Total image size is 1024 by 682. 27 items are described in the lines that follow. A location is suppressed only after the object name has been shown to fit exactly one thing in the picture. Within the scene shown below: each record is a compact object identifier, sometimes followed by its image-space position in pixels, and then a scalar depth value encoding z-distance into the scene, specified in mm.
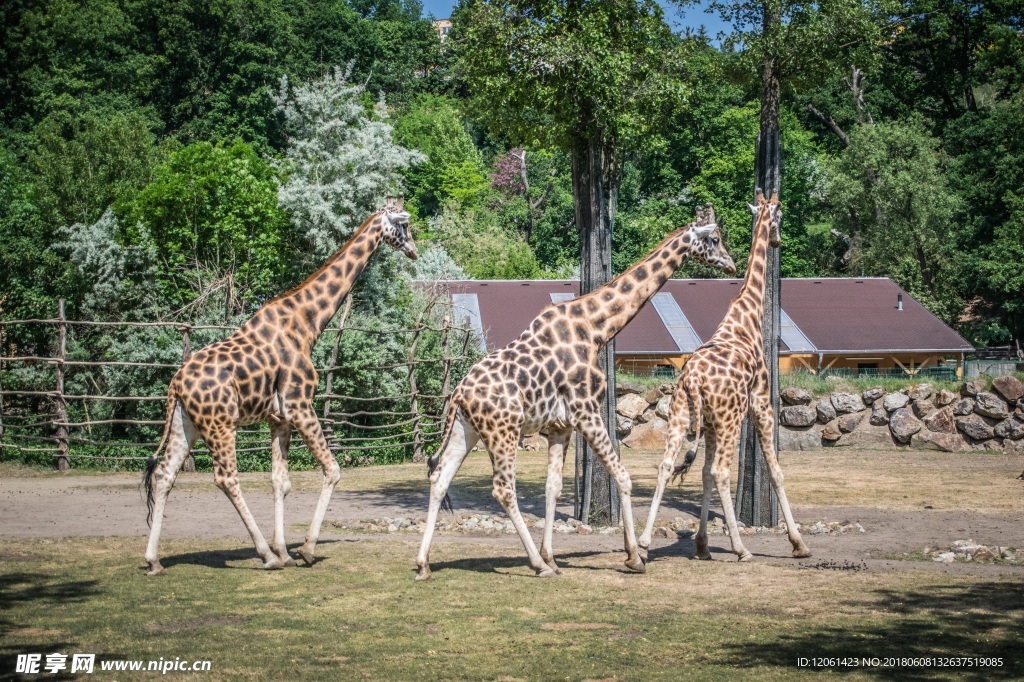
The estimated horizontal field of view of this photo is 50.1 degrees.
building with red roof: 33656
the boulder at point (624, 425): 26500
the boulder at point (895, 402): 25359
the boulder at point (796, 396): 25828
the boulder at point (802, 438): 25484
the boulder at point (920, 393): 25312
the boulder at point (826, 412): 25625
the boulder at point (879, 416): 25344
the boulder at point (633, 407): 26625
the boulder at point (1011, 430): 24391
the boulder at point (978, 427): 24500
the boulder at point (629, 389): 27000
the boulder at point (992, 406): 24500
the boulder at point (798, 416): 25547
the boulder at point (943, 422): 24812
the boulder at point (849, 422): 25453
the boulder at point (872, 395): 25594
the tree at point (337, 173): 26594
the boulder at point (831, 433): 25500
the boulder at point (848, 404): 25594
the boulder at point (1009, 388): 24484
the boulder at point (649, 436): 26422
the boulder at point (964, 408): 24750
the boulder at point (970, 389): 24938
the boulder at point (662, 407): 26500
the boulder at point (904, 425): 24953
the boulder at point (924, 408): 25172
